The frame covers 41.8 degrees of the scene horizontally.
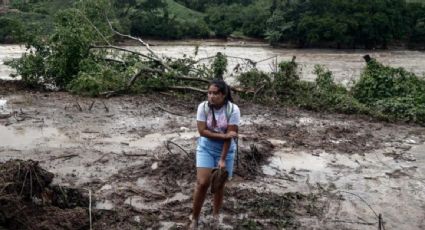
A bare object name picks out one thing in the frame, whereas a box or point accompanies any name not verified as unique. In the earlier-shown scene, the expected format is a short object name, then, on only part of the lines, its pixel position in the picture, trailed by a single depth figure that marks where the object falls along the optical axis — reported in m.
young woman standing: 4.92
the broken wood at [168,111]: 10.77
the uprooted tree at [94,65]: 12.47
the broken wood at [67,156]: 7.57
